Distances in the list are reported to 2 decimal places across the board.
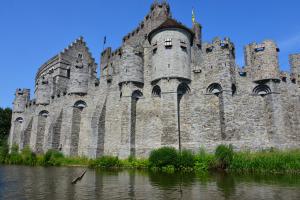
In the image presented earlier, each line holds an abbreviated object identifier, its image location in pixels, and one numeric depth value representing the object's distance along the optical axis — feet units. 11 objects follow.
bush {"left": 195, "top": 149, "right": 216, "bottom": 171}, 62.90
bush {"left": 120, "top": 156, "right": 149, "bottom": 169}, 71.14
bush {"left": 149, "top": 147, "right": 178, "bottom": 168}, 64.44
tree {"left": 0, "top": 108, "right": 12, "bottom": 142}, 165.37
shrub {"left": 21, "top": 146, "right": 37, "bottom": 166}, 92.79
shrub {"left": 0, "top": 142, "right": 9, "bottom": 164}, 105.91
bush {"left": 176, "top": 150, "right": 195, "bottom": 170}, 64.18
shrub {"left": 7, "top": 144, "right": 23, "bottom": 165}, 98.66
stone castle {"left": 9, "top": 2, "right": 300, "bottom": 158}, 72.18
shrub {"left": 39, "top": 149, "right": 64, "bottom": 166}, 87.45
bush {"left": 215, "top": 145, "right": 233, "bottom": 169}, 60.75
